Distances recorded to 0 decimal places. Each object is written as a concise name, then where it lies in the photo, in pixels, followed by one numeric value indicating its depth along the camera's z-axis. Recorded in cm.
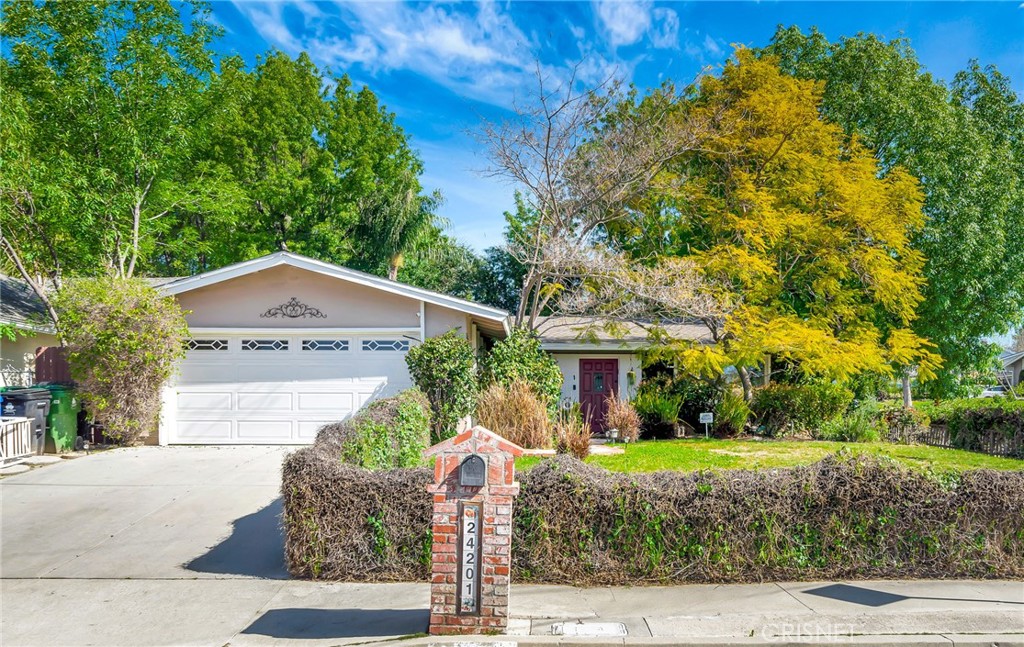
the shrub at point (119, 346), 1165
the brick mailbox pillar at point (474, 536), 459
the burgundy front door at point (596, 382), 1855
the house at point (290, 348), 1314
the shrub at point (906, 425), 1520
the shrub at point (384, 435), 678
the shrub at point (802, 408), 1542
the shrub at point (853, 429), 1473
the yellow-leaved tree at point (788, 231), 1470
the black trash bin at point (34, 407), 1087
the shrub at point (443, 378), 1207
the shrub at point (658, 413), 1534
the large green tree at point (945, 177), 1745
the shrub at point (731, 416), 1501
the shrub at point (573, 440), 1084
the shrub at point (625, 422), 1449
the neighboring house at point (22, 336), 1382
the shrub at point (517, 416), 1140
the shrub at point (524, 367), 1321
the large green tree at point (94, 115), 1507
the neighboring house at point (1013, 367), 3825
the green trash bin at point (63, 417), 1169
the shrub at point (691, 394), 1609
